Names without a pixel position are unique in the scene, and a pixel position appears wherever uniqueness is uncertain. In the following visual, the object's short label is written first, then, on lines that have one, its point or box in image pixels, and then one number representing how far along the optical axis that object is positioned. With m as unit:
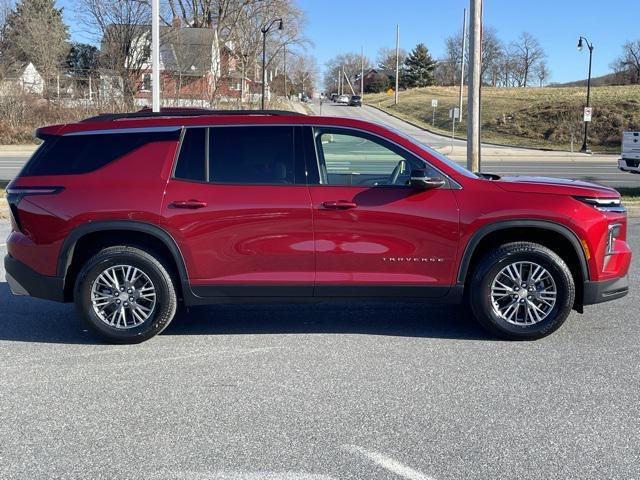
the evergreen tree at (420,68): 121.94
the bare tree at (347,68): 151.31
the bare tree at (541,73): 128.21
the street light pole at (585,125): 43.56
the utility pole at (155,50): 16.03
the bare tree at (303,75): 93.63
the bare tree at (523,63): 125.81
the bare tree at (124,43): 38.72
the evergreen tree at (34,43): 45.94
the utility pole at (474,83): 14.61
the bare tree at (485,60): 118.25
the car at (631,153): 19.78
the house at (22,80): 41.67
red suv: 5.46
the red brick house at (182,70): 41.06
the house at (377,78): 132.75
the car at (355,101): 88.00
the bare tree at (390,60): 134.71
